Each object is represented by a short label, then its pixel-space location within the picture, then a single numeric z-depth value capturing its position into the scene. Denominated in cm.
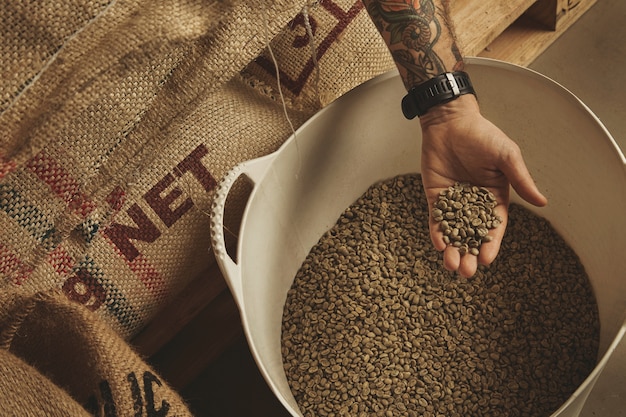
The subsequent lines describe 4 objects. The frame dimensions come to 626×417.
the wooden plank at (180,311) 127
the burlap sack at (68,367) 85
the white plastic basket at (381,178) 101
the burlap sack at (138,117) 84
